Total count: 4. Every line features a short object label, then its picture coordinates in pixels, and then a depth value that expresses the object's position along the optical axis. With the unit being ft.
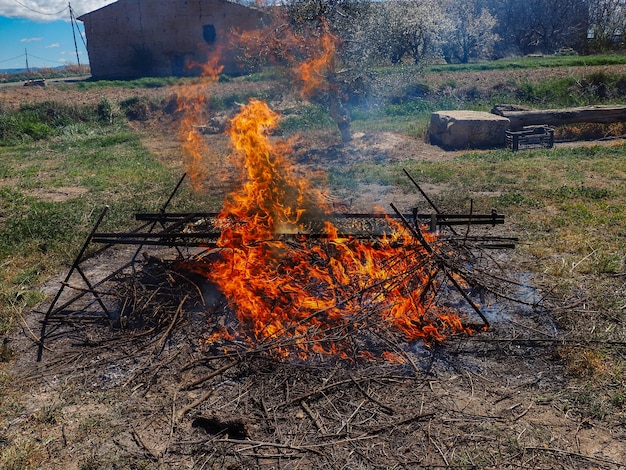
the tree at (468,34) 156.56
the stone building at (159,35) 127.34
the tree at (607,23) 135.46
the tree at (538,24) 169.37
